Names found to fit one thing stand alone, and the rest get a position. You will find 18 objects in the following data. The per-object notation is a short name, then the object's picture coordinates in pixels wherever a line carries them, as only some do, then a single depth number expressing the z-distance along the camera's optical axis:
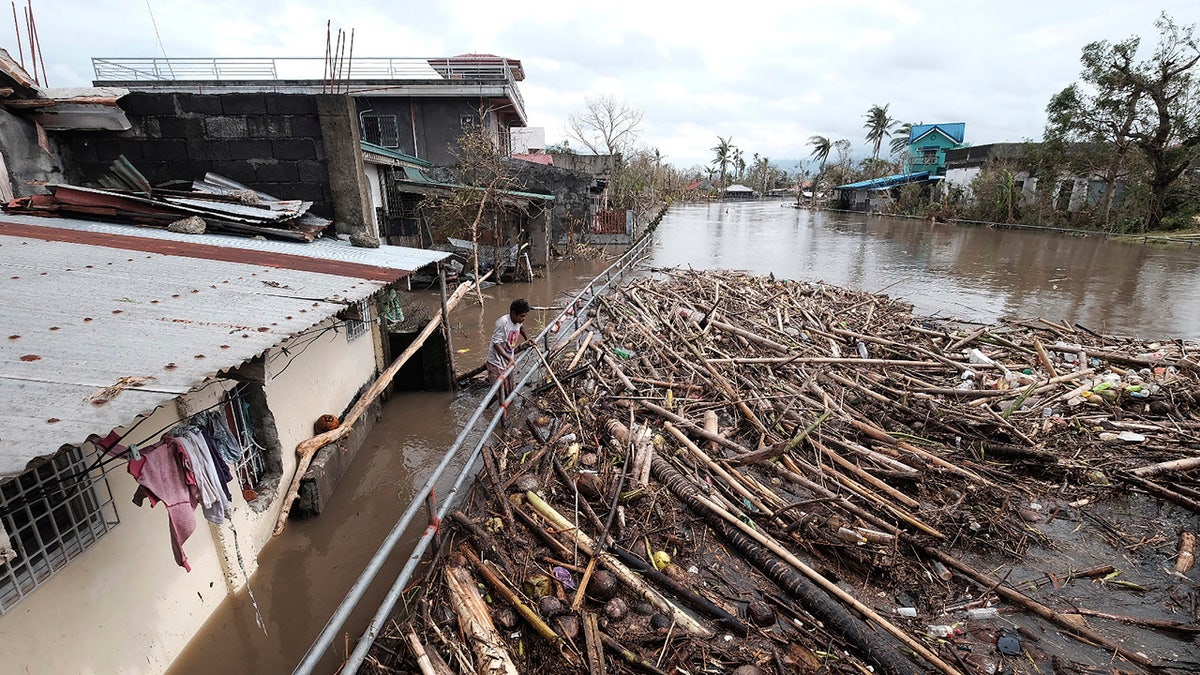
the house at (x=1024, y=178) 33.44
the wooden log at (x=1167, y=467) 6.07
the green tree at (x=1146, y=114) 28.38
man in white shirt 7.38
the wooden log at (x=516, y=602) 3.64
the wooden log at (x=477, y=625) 3.44
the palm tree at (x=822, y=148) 76.19
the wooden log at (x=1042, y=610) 4.00
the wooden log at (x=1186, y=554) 4.98
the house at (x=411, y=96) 23.11
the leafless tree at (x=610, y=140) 54.97
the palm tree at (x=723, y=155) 91.06
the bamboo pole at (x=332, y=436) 5.71
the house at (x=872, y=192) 50.09
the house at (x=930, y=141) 59.78
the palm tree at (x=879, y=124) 75.31
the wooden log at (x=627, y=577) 3.98
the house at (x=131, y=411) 2.71
